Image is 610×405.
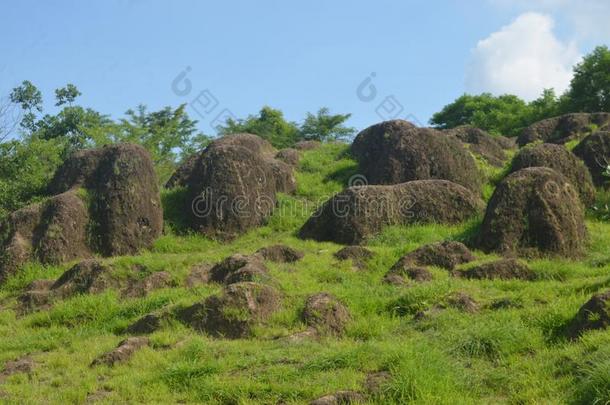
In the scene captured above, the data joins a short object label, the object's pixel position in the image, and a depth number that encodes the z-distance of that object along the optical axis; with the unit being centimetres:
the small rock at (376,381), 790
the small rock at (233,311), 1082
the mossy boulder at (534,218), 1427
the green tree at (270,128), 4597
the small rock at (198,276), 1360
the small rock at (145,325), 1128
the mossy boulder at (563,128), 2673
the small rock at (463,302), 1062
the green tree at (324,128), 4641
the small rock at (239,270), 1253
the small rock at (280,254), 1471
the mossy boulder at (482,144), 2519
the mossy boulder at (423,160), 2044
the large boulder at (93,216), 1666
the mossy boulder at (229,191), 1864
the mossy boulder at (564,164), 1808
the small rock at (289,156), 2492
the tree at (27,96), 3656
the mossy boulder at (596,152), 1950
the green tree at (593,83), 3647
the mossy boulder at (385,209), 1677
